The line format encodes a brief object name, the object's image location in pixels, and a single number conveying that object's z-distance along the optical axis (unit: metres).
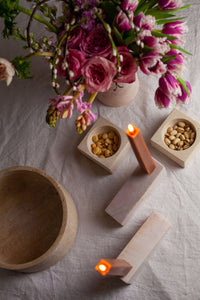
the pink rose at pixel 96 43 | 0.62
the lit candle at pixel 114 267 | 0.64
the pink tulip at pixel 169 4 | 0.61
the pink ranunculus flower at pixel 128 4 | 0.59
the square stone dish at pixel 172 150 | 0.77
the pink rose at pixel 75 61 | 0.62
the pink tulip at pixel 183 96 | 0.69
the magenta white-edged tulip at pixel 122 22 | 0.60
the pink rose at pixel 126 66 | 0.63
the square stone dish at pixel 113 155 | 0.78
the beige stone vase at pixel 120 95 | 0.78
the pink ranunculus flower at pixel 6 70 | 0.59
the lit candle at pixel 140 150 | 0.61
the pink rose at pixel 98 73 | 0.62
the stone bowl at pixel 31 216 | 0.73
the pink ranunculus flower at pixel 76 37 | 0.63
